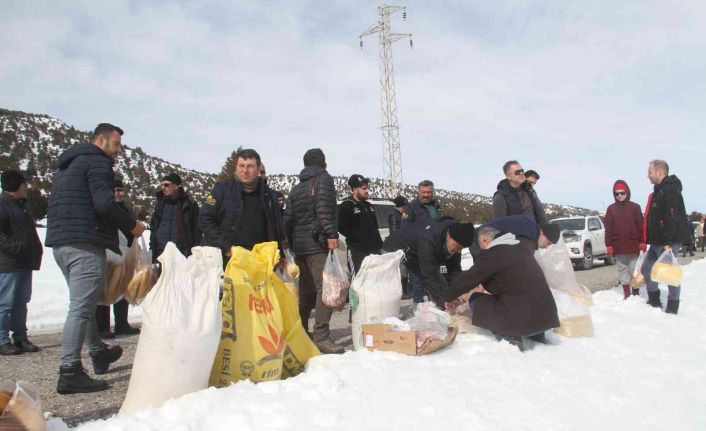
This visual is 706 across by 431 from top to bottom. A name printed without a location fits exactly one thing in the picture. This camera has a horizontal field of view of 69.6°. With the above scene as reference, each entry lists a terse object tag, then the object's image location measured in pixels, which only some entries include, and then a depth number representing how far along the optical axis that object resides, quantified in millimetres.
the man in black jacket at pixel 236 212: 4051
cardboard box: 3484
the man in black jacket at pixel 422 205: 7164
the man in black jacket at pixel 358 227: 5398
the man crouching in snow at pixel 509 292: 3875
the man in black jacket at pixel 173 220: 5371
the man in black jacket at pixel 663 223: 5570
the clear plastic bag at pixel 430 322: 3686
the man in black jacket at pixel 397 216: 8586
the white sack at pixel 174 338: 2498
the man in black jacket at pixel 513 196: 5684
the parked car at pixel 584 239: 13875
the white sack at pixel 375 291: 4051
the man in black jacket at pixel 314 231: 4234
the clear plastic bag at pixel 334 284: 4102
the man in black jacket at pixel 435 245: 4215
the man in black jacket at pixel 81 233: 3070
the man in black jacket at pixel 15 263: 4484
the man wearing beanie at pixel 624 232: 6520
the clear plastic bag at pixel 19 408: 1924
